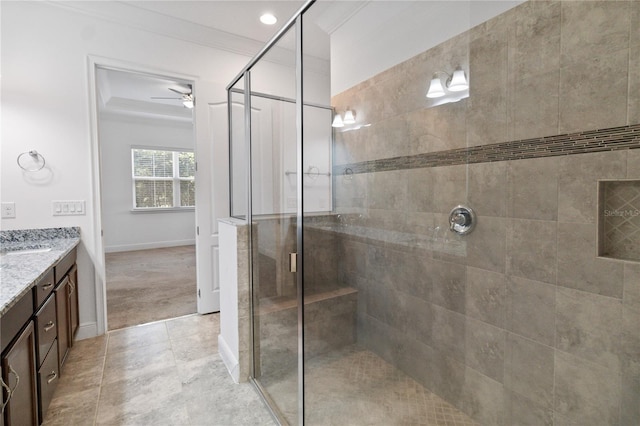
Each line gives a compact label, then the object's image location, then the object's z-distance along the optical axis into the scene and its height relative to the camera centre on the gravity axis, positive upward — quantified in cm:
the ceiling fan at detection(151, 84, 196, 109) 390 +129
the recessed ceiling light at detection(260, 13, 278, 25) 283 +167
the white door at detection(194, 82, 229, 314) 311 +18
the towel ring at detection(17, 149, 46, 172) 246 +33
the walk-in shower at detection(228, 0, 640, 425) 121 -7
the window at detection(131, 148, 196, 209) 644 +49
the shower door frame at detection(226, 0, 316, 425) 167 -13
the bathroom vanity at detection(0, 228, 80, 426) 125 -58
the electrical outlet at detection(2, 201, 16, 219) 242 -6
